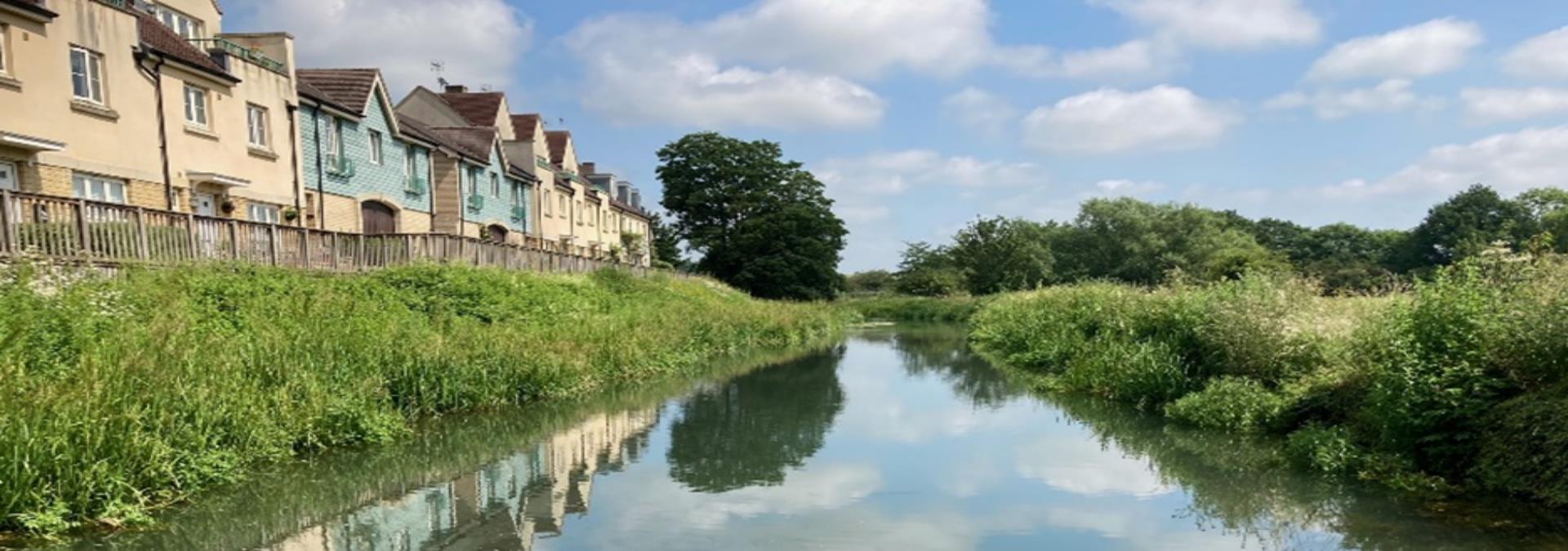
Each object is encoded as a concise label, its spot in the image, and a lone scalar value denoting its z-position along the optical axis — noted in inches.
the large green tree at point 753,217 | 2326.5
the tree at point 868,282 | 3843.5
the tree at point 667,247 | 2495.1
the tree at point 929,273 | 2583.7
